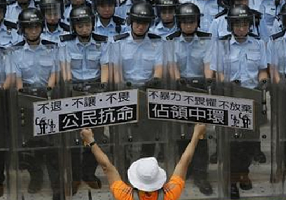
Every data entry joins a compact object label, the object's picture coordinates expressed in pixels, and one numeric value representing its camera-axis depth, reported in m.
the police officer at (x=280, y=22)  10.00
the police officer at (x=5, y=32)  10.70
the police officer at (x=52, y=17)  10.62
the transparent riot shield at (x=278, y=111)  9.22
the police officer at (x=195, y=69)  9.13
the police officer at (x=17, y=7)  11.39
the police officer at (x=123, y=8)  11.46
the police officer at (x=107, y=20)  10.69
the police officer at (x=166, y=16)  10.52
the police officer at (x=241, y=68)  9.20
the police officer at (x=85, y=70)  9.15
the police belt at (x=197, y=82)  9.11
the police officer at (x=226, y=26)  10.38
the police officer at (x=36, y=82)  9.07
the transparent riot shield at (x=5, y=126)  9.07
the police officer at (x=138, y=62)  9.14
